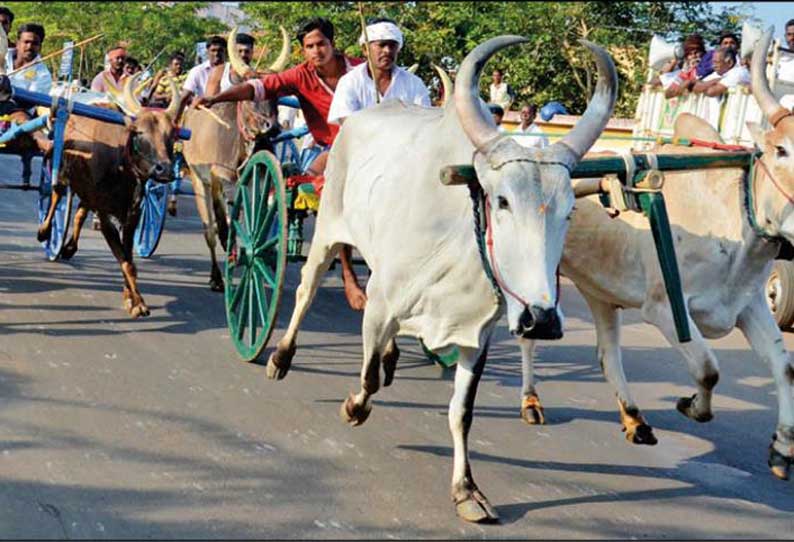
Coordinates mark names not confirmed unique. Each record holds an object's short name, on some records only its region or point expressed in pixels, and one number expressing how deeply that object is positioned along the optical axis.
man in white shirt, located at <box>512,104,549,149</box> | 13.66
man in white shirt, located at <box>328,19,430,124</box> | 6.96
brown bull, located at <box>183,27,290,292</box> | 9.02
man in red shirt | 7.51
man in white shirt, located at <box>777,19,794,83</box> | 10.76
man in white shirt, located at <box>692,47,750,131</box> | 11.46
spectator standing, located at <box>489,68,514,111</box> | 15.98
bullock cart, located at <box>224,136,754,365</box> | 5.27
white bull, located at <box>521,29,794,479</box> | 5.68
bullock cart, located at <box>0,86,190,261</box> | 8.05
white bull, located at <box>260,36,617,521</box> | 4.41
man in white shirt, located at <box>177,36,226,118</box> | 11.32
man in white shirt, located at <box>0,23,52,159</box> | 9.42
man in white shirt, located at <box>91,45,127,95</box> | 11.66
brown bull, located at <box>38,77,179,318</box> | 8.38
